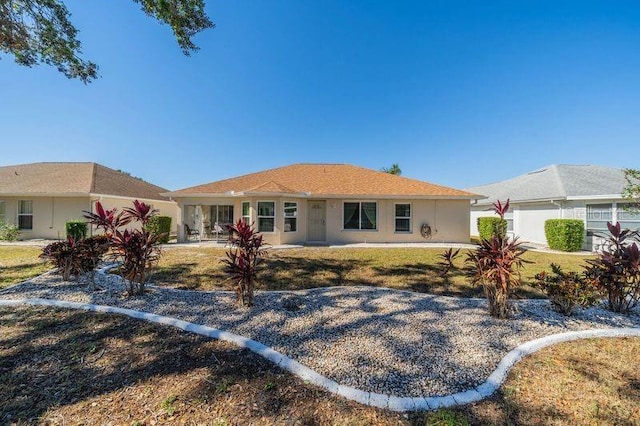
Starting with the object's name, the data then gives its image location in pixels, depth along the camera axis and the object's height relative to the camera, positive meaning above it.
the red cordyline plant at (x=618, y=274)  5.18 -1.05
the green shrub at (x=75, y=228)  13.24 -0.55
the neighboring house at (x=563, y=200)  13.56 +1.08
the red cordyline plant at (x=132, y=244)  5.59 -0.56
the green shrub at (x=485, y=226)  16.02 -0.42
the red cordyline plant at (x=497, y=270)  4.57 -0.89
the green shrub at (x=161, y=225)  14.17 -0.42
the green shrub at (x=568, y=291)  5.00 -1.34
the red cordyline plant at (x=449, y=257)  5.85 -0.85
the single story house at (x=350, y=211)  14.55 +0.42
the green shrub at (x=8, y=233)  15.05 -0.92
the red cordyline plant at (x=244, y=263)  5.20 -0.89
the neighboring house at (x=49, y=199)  15.93 +1.07
